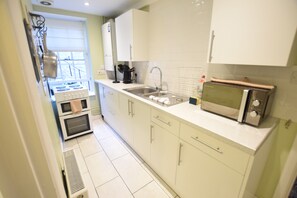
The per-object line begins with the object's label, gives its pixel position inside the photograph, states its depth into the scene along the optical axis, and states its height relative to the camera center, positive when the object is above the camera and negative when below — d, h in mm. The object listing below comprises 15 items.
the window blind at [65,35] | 2758 +525
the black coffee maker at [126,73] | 2764 -240
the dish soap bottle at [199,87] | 1565 -311
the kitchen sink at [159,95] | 1586 -476
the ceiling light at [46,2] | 2182 +918
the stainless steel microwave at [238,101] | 993 -313
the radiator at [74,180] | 1126 -1033
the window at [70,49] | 2799 +251
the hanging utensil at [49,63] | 1446 -26
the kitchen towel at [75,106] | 2380 -763
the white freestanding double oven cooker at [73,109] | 2313 -838
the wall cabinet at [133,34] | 2186 +431
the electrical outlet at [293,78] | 1051 -124
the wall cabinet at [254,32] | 844 +199
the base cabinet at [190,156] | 909 -786
